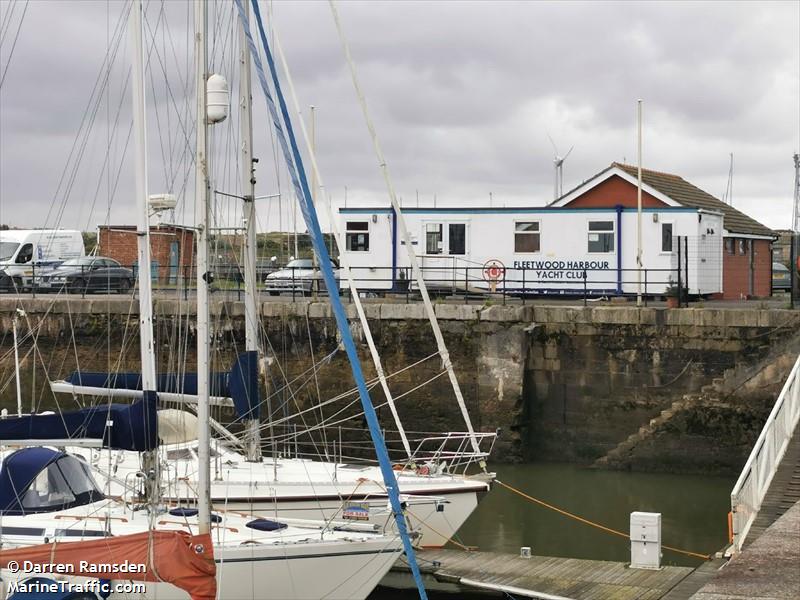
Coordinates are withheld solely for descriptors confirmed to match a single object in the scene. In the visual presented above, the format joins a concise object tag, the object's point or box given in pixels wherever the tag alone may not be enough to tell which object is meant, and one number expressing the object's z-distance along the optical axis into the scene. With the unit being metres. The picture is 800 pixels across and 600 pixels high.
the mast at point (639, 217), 31.18
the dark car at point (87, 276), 39.25
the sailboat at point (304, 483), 18.25
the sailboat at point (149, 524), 13.58
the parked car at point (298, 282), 33.53
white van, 41.84
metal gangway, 15.47
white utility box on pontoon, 16.94
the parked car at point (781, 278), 50.28
